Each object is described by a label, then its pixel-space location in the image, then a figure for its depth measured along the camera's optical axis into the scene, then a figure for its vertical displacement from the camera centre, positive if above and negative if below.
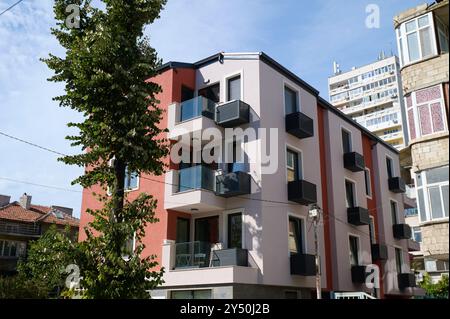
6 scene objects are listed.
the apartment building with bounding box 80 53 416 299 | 18.97 +4.65
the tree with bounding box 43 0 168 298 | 13.45 +5.81
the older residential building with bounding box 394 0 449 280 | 11.02 +4.40
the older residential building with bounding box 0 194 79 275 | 47.56 +7.51
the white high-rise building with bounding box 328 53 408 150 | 71.94 +32.26
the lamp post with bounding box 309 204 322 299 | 18.04 +2.92
